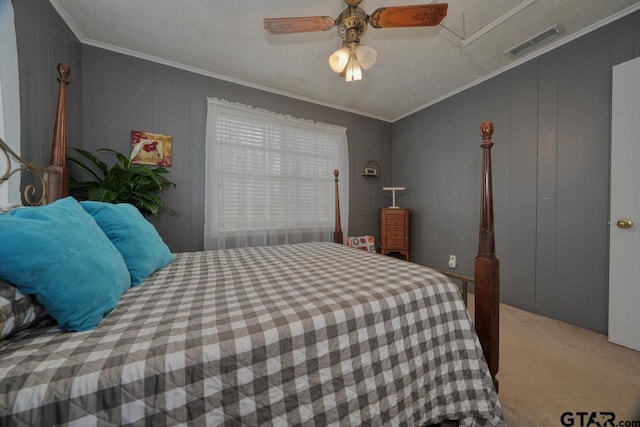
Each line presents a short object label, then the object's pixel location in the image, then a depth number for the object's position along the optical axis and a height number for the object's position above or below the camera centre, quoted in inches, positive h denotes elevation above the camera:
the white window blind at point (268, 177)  97.6 +17.3
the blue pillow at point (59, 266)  22.9 -6.3
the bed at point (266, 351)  19.6 -15.0
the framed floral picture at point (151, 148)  86.3 +24.8
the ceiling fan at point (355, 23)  50.1 +45.0
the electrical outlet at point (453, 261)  112.7 -23.8
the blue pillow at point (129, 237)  40.8 -5.0
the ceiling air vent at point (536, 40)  72.4 +60.1
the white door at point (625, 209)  62.4 +2.2
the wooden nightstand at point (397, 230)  126.0 -9.3
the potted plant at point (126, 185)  65.7 +7.7
